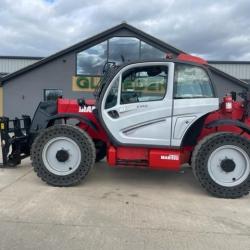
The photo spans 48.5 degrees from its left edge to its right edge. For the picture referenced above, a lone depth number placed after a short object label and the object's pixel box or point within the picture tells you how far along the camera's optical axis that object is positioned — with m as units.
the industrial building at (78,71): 14.60
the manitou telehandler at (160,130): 4.55
